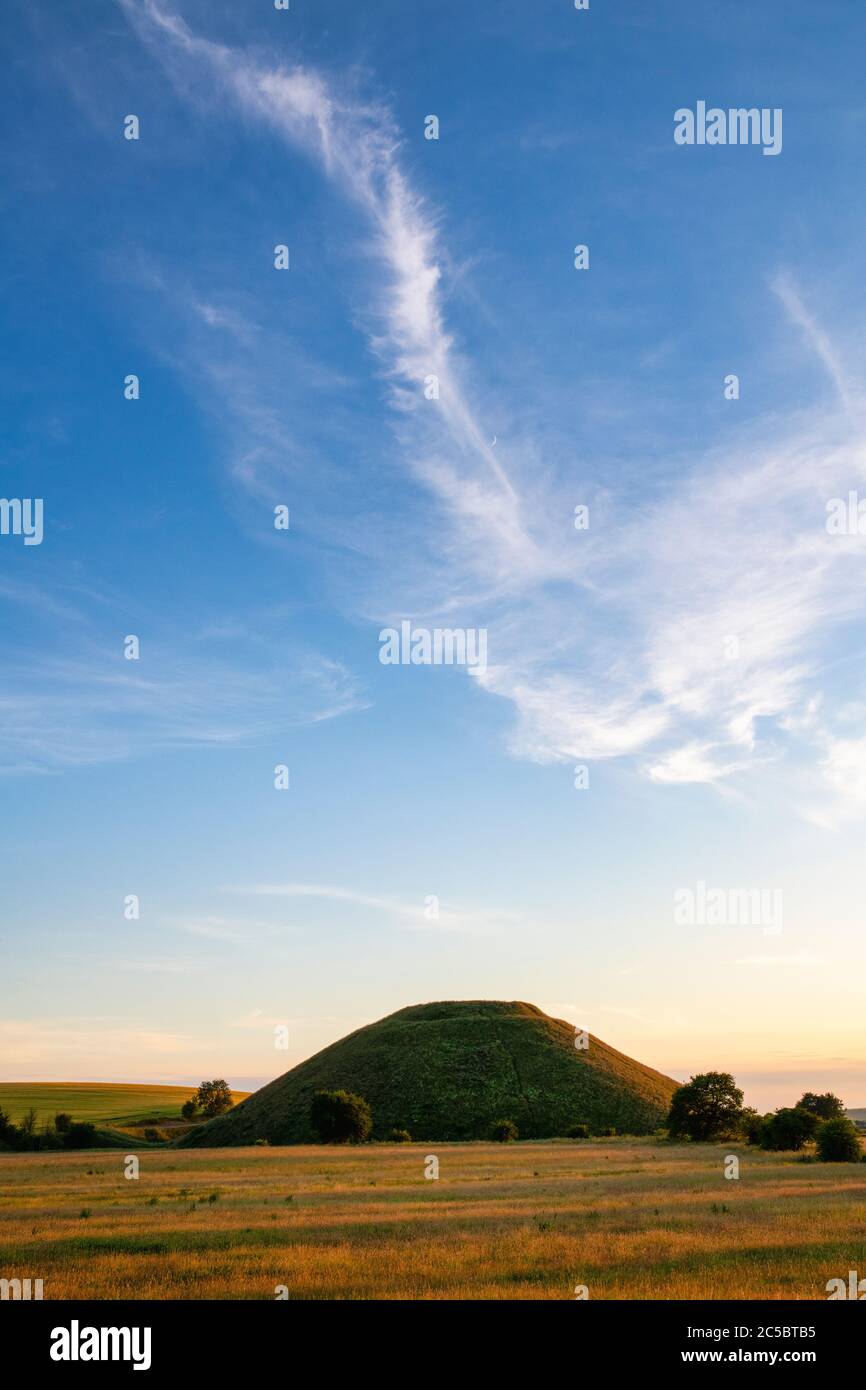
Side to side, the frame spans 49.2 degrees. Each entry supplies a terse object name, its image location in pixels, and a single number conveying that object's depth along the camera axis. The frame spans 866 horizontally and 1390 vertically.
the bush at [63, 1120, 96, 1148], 96.12
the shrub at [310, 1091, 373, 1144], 88.88
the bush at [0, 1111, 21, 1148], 98.00
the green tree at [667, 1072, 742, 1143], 80.06
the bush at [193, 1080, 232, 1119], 162.38
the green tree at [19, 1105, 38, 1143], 100.99
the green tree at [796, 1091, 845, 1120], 91.88
